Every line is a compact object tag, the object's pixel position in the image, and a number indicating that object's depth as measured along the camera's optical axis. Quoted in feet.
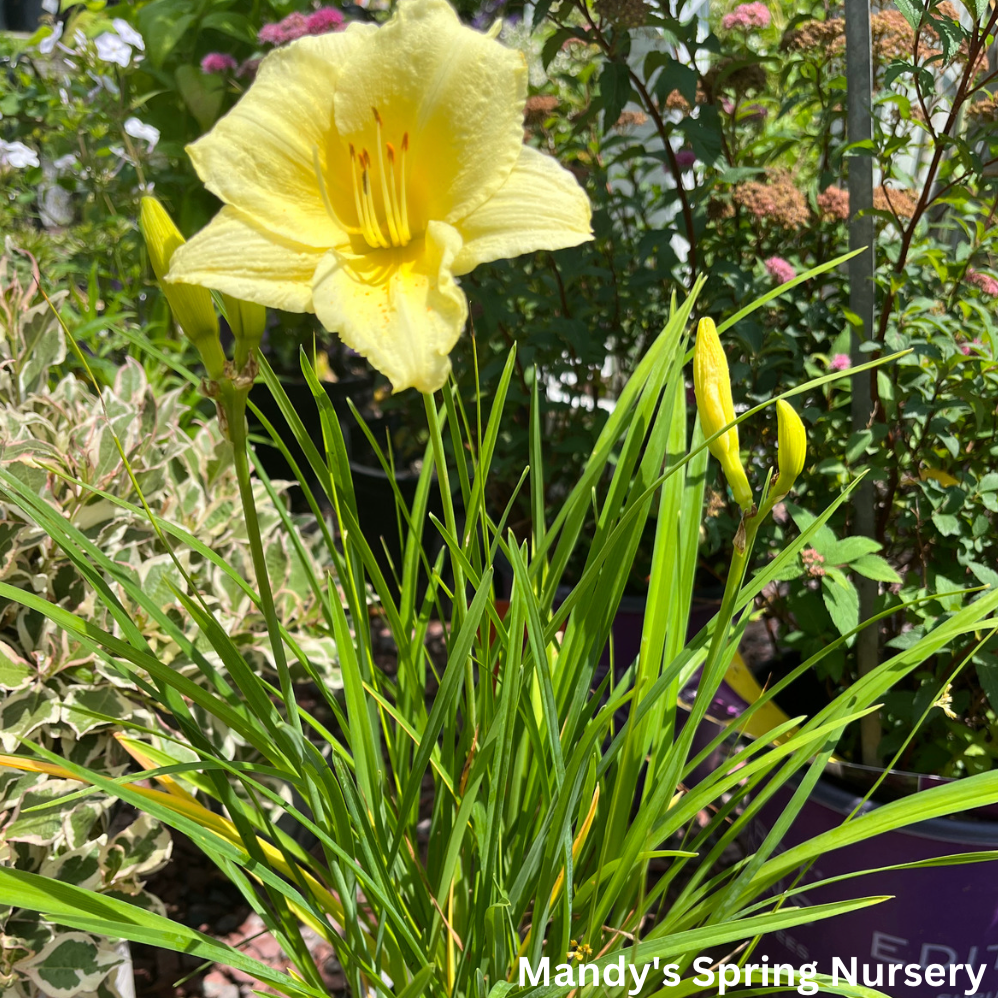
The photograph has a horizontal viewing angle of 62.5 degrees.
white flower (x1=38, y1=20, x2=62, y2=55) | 7.86
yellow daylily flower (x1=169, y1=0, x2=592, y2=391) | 1.61
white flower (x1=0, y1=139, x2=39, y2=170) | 7.11
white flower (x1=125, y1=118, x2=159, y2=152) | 7.13
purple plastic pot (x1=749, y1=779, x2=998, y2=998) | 2.88
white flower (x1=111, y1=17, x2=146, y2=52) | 6.67
